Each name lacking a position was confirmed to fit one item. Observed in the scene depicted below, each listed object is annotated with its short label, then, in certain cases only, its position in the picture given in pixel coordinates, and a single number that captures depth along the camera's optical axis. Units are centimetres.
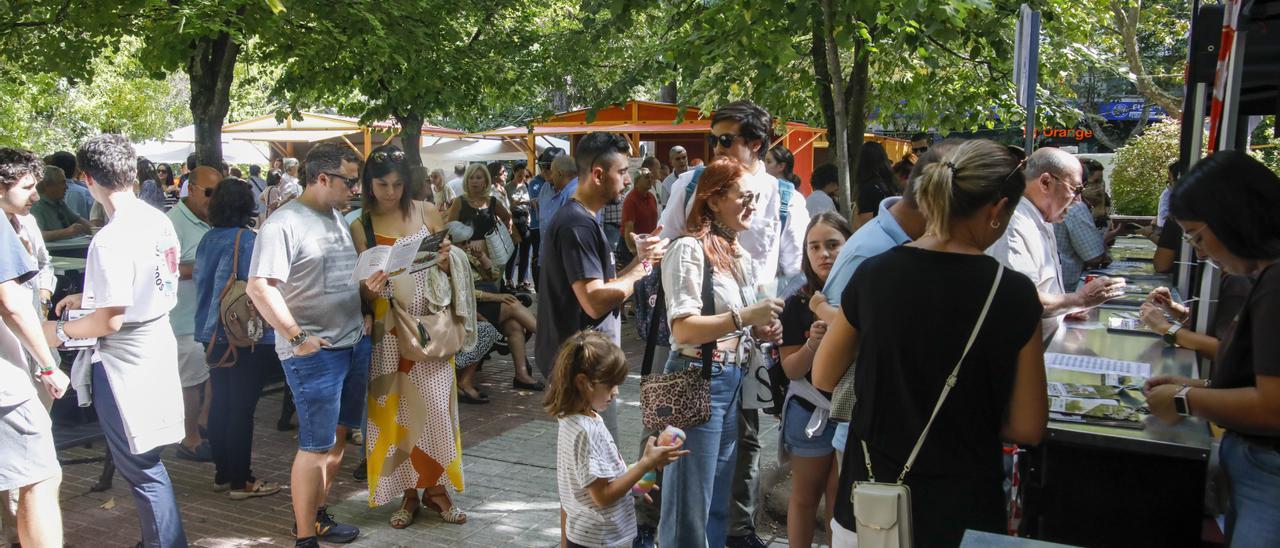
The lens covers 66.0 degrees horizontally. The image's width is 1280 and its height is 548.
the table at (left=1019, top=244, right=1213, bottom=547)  332
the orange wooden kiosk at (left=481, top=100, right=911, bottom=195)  1561
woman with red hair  346
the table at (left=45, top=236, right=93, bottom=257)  785
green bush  1653
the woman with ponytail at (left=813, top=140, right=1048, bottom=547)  242
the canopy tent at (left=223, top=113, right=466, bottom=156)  1938
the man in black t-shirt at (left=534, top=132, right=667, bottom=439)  411
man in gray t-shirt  439
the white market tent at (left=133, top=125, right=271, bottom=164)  2345
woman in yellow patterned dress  496
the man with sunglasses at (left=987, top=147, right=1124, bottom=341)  420
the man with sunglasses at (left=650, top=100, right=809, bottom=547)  434
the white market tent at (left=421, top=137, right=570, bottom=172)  2219
